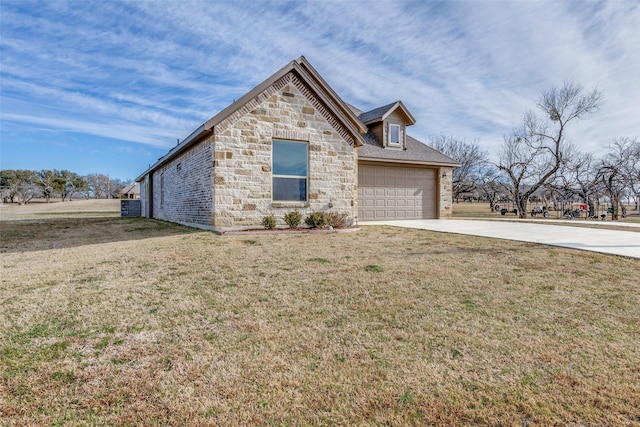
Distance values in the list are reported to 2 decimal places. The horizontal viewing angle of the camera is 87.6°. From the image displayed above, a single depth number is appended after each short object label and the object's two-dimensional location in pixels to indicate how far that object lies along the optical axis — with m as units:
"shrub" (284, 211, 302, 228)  10.95
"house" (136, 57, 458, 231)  10.34
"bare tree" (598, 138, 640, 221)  25.36
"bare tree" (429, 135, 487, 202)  39.50
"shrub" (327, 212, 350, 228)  11.74
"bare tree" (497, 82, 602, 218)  24.23
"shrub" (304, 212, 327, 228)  11.20
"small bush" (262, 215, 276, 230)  10.66
